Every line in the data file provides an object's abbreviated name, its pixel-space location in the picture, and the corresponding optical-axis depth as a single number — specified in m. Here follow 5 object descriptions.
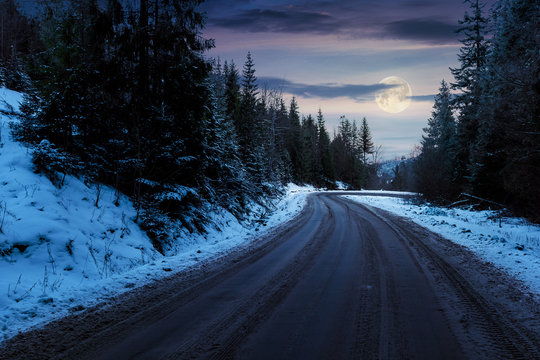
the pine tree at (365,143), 88.00
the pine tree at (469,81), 25.77
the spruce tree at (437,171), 26.48
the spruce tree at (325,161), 69.94
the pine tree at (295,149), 61.60
